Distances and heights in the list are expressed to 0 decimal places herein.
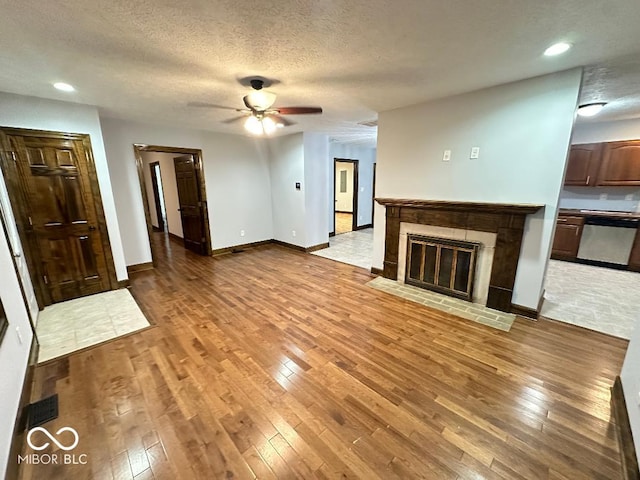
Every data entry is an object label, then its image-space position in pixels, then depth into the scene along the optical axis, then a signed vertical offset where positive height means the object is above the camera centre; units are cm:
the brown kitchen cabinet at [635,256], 400 -113
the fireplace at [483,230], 280 -55
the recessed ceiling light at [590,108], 330 +94
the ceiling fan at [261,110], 241 +72
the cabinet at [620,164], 409 +27
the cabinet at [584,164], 441 +30
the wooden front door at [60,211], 297 -29
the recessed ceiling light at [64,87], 254 +98
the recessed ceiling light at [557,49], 188 +96
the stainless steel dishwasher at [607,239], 408 -91
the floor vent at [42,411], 168 -147
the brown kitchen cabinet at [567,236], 446 -92
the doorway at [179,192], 474 -13
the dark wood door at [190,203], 509 -34
